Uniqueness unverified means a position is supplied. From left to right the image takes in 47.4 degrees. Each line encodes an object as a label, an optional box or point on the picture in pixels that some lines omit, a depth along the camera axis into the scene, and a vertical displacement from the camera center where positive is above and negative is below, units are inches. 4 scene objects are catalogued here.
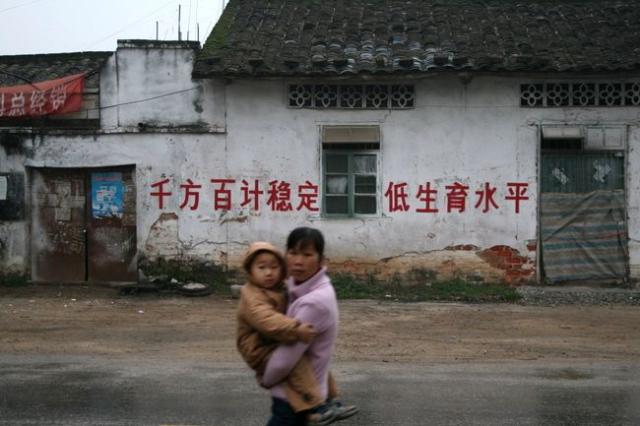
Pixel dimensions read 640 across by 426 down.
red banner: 478.3 +72.6
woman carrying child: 128.7 -21.4
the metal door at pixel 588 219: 468.1 -7.4
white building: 468.1 +32.0
